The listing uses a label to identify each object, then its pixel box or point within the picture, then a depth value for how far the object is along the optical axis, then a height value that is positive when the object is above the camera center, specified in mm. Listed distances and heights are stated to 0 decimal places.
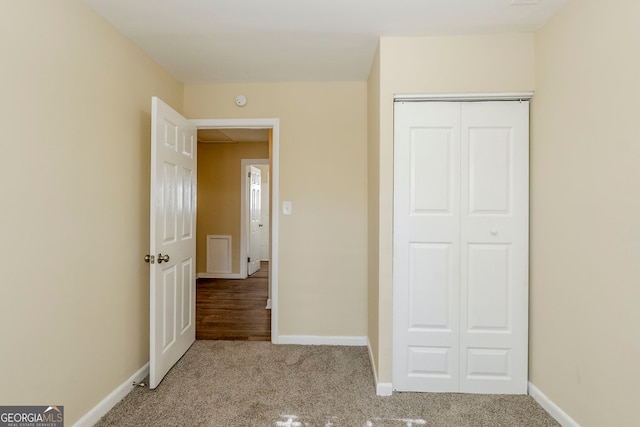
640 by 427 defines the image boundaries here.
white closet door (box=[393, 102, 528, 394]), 2086 -233
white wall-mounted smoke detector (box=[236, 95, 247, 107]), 2871 +1021
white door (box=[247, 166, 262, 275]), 5777 -155
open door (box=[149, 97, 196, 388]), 2137 -207
